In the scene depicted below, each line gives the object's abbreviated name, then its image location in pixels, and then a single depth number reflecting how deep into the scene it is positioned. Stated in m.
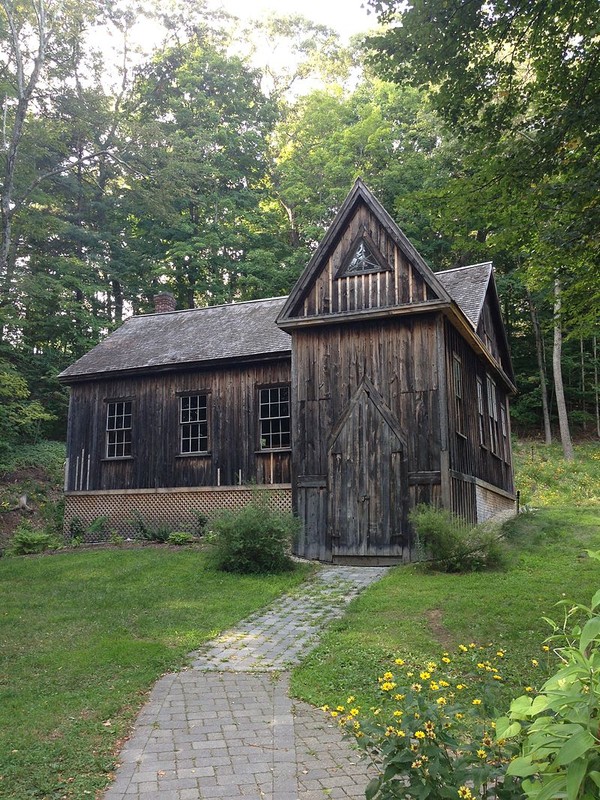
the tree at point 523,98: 9.25
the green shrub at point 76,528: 19.80
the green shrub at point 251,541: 12.97
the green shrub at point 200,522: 18.08
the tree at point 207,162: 35.75
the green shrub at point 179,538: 17.09
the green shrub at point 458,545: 12.22
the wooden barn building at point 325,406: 14.48
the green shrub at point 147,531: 17.97
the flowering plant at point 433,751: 3.03
